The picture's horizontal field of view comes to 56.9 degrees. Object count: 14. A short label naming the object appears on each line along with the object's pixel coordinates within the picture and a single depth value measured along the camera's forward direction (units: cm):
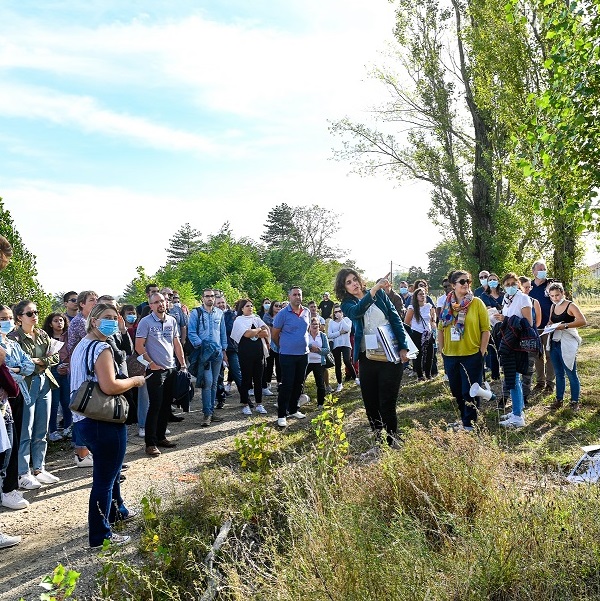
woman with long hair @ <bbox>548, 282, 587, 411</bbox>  742
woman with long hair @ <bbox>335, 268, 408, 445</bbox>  578
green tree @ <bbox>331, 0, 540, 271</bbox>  1978
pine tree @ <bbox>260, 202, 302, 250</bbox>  5997
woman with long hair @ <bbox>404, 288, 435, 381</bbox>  1086
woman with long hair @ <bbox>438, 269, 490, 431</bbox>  645
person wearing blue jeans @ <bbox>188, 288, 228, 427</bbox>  873
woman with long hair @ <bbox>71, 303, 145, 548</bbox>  415
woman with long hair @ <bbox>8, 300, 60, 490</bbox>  588
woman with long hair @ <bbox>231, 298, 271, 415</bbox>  961
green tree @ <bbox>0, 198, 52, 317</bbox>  1023
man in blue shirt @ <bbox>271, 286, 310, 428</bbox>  829
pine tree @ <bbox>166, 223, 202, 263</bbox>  6552
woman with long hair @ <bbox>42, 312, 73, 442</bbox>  767
